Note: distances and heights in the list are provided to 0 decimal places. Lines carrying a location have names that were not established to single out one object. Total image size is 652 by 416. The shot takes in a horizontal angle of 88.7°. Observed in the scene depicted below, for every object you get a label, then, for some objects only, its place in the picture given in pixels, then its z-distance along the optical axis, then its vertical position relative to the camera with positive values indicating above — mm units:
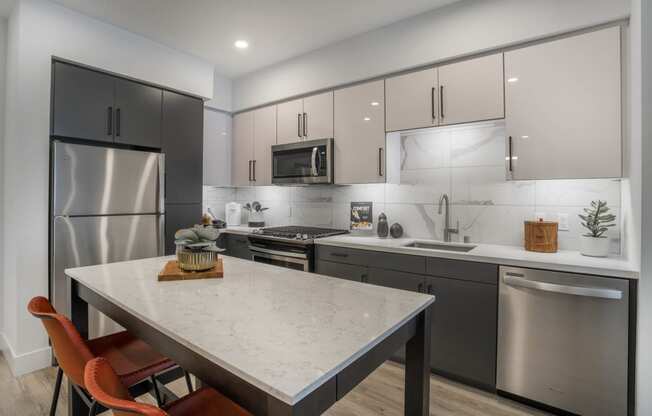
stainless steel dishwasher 1732 -729
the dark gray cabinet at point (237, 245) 3434 -401
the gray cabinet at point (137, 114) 2840 +835
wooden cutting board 1527 -311
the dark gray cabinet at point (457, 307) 2100 -643
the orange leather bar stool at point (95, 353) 1107 -636
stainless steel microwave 3118 +452
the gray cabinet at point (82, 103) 2496 +816
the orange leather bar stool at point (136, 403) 672 -452
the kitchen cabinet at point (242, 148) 3865 +712
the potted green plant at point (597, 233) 1975 -148
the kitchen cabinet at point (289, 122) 3393 +902
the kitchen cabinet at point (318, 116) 3156 +892
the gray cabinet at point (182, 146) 3191 +613
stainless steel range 2885 -345
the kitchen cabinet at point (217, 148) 3834 +709
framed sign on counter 3232 -74
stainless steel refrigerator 2486 -14
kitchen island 756 -354
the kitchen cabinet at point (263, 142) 3643 +730
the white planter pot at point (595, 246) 1966 -220
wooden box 2152 -173
